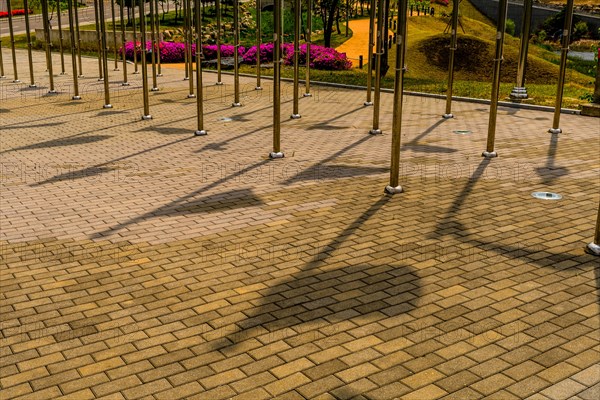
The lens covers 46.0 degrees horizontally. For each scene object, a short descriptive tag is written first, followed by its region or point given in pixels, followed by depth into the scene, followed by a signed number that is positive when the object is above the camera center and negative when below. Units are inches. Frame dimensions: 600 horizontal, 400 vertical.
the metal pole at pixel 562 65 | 565.3 -47.8
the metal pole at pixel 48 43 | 791.2 -52.5
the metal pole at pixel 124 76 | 949.7 -101.1
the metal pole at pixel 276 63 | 446.6 -39.4
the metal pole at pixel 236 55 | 731.1 -56.3
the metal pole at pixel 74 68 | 774.5 -73.5
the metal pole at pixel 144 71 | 614.2 -62.7
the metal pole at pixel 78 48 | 996.1 -69.8
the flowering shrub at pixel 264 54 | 1206.9 -96.1
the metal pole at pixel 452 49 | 627.8 -41.2
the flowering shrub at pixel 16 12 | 2502.0 -52.8
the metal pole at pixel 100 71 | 862.2 -99.6
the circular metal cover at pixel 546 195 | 373.1 -98.9
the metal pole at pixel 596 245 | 284.8 -94.6
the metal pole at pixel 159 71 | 1054.4 -105.7
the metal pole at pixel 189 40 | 813.5 -49.7
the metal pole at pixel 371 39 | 614.9 -33.4
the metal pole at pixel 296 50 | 653.3 -44.8
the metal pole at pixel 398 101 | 371.9 -51.3
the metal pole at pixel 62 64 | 1062.5 -99.7
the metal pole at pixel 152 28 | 771.4 -31.1
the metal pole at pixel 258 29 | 757.1 -32.8
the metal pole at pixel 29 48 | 875.2 -61.4
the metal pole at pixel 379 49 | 530.9 -35.3
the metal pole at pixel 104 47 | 671.0 -47.7
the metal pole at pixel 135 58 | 821.1 -84.3
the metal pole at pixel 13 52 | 930.0 -71.2
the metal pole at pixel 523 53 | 665.4 -49.4
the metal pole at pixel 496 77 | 463.2 -46.9
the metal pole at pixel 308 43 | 720.3 -44.3
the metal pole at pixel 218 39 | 745.6 -44.1
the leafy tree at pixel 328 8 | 1371.2 -19.7
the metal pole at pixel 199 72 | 525.3 -54.2
